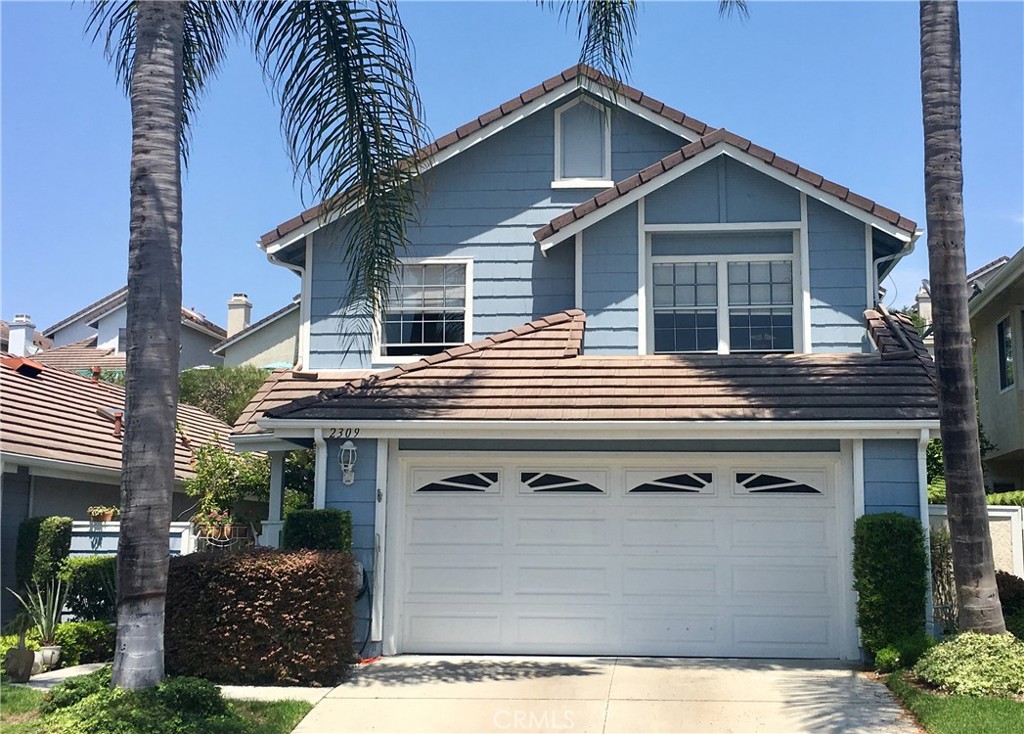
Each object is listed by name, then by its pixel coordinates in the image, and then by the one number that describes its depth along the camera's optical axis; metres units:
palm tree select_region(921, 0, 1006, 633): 10.02
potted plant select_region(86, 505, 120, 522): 15.01
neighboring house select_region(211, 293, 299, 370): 34.78
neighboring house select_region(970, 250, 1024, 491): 18.08
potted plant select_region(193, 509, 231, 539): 15.91
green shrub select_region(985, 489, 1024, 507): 15.20
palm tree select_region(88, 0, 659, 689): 8.67
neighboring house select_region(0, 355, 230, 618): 14.02
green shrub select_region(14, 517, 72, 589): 13.52
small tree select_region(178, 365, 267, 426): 29.59
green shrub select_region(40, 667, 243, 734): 8.01
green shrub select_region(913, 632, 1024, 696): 9.23
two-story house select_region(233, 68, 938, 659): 12.28
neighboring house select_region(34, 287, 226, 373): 38.06
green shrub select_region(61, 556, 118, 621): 13.41
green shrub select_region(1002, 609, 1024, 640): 10.70
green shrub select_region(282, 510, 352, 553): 11.91
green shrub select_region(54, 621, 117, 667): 12.03
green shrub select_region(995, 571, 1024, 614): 11.34
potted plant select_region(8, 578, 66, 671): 11.74
